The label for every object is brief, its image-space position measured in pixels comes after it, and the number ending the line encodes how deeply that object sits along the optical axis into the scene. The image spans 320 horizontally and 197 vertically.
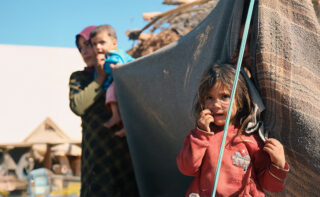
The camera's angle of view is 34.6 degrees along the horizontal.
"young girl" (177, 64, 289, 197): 1.91
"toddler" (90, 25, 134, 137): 3.20
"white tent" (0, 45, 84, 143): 14.03
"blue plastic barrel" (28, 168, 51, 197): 6.14
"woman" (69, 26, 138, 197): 3.12
